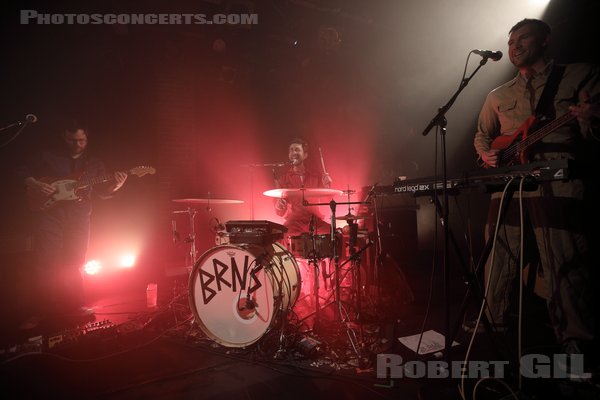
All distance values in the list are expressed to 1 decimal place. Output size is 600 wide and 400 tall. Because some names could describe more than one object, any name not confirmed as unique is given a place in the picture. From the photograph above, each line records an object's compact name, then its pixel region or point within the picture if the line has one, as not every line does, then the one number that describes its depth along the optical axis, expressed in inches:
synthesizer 68.4
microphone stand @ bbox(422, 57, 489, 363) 81.4
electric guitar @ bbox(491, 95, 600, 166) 92.0
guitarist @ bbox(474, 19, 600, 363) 95.2
